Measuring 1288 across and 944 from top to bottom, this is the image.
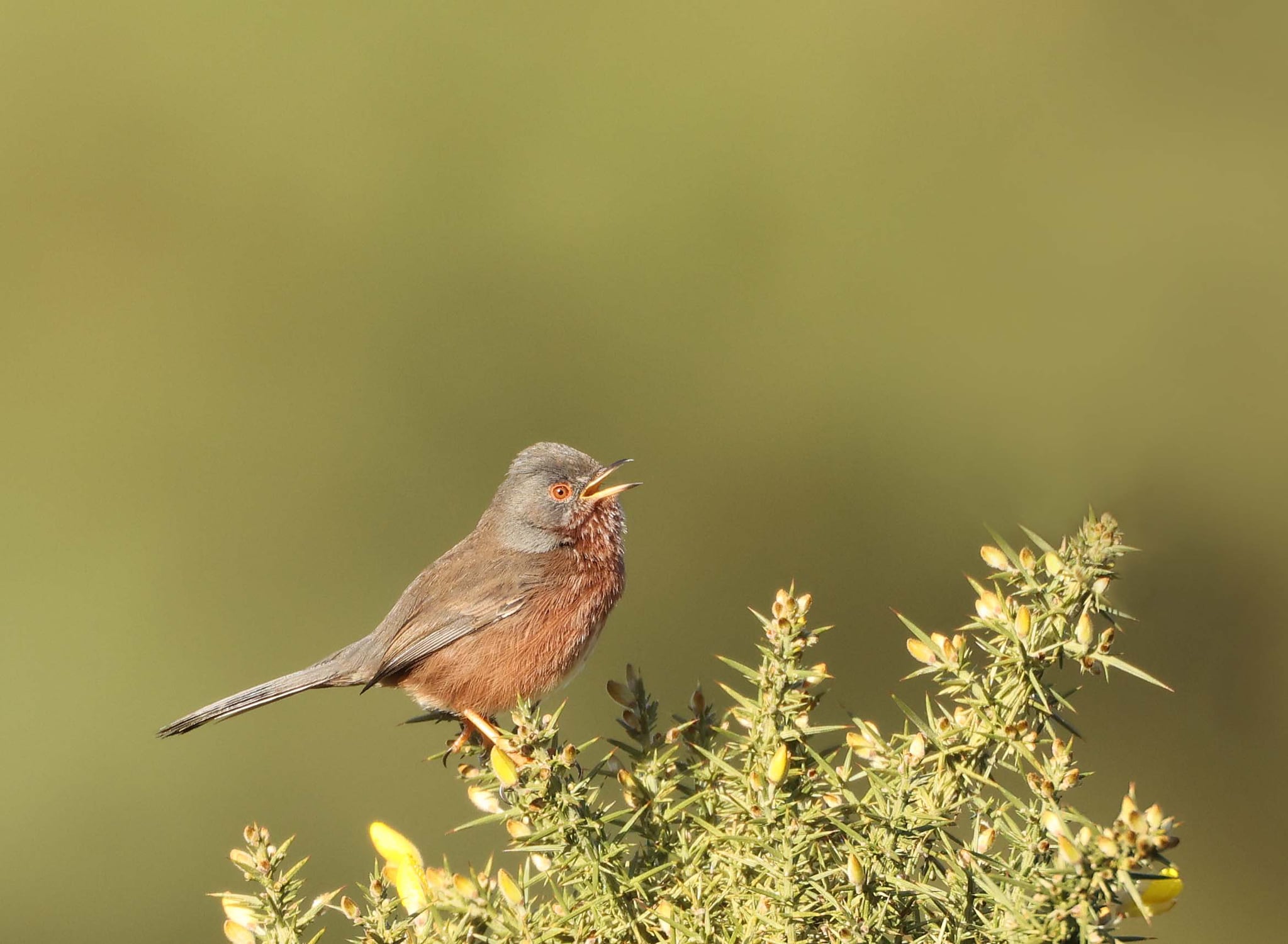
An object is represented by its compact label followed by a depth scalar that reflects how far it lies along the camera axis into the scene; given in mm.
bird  8617
